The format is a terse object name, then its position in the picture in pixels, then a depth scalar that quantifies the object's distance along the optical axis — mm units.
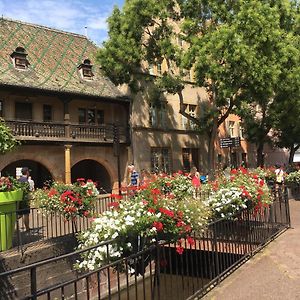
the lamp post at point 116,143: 17375
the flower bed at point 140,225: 4901
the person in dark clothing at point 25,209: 8931
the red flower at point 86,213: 9273
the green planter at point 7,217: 8305
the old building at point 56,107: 21141
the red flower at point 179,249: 5431
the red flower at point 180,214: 5472
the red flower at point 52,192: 9117
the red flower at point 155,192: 5623
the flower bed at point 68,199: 9056
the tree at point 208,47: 18109
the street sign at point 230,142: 22328
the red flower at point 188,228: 5485
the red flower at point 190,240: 5684
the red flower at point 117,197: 6214
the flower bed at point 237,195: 7736
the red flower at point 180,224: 5404
